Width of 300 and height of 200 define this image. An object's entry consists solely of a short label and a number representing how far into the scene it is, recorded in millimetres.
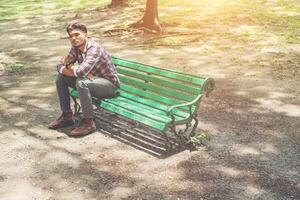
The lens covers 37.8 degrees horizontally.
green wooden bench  6199
